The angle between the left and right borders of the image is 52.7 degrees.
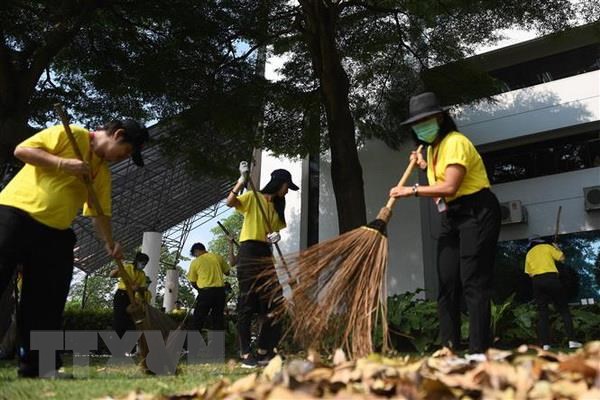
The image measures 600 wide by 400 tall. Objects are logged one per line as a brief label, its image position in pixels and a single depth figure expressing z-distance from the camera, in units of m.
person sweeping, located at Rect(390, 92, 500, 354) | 3.27
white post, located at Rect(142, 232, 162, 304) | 20.77
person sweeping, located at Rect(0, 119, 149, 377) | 3.16
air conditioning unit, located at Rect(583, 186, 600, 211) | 12.20
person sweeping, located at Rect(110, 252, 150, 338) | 8.04
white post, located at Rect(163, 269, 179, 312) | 20.92
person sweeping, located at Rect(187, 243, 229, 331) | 9.02
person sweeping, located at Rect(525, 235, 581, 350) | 7.14
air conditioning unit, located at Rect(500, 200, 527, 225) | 13.10
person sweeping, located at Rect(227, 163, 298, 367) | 4.68
